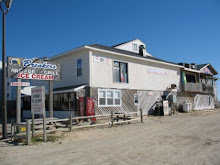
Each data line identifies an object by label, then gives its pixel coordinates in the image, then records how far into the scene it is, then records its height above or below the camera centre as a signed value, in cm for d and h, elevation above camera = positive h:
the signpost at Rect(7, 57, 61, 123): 1073 +156
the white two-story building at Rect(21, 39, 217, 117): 1795 +163
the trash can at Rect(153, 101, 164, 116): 2269 -136
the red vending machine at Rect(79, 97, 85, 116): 1650 -62
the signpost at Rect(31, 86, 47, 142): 971 -6
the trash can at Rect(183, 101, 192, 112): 2698 -119
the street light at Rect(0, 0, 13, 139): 995 +61
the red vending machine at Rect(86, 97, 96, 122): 1651 -57
